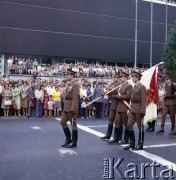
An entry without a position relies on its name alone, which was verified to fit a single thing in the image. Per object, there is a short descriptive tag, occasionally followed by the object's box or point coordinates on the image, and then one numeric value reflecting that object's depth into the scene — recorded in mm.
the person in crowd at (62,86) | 19906
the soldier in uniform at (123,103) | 10812
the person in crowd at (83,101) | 19672
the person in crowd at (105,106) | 20234
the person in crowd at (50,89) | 19609
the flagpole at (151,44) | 40903
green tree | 28205
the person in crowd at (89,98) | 20094
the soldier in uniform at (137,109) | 10219
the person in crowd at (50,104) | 19203
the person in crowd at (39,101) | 18906
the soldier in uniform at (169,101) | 13352
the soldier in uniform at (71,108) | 10320
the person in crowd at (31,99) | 18859
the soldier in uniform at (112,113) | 11462
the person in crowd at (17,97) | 18781
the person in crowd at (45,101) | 19125
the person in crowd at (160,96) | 21219
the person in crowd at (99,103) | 19759
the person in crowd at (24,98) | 19050
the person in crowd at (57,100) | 19469
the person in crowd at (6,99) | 18453
